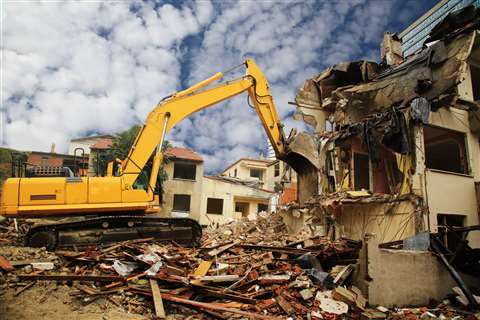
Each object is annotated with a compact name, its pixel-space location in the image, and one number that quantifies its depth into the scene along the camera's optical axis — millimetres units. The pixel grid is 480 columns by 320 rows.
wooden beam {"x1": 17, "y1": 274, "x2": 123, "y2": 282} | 5926
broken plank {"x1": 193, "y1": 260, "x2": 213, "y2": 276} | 6852
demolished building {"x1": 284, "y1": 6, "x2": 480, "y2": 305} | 10984
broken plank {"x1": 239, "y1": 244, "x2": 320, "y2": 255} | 8117
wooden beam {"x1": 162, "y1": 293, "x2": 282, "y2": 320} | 5414
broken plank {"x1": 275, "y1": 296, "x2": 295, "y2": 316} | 5824
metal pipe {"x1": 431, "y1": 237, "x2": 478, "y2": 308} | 6436
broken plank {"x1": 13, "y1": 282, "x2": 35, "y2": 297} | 5512
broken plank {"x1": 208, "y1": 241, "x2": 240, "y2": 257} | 8133
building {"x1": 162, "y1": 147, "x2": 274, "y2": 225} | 27375
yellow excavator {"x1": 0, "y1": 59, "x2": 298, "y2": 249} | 7828
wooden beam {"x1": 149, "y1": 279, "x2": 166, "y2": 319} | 5179
